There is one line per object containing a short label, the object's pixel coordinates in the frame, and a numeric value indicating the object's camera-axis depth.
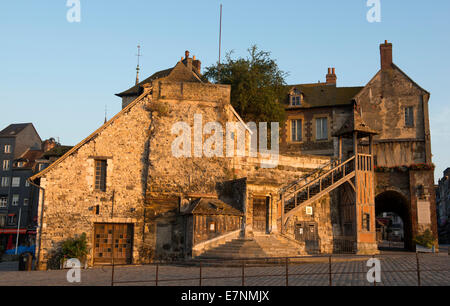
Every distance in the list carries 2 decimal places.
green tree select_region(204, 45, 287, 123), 27.12
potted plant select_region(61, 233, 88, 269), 18.38
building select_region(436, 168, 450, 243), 62.76
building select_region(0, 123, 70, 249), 46.56
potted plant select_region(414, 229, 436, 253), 24.19
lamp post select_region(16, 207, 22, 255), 43.46
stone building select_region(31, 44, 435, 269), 19.06
